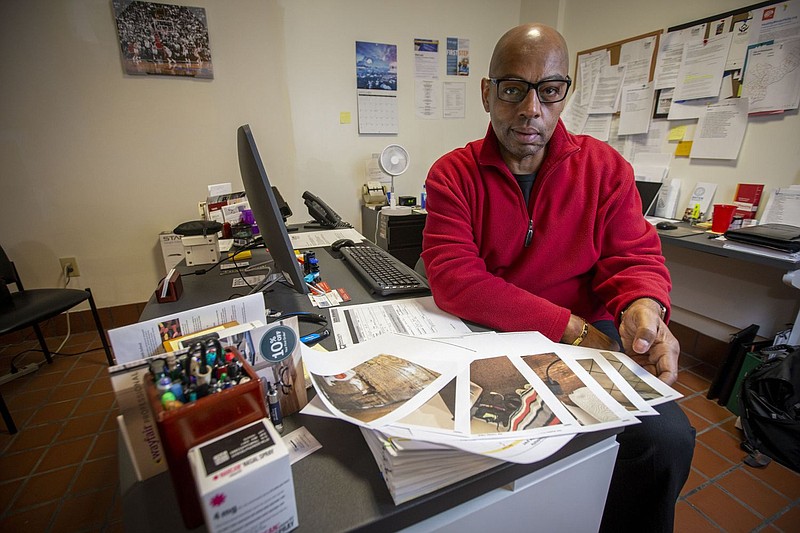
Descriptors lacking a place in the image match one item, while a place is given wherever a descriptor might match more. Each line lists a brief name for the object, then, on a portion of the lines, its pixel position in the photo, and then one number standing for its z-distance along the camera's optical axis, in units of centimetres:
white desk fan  273
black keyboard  107
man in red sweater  82
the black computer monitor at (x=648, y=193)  217
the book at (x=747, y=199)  182
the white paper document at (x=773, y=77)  165
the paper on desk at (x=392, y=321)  83
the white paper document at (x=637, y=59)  222
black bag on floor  132
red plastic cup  184
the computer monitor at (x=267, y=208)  75
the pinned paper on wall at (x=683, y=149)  209
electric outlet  232
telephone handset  201
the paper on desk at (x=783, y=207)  167
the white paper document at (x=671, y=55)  202
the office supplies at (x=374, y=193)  288
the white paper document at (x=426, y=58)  288
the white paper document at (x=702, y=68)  189
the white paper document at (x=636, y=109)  226
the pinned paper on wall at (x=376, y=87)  274
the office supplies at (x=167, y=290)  101
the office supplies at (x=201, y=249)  133
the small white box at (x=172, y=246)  217
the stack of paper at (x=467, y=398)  46
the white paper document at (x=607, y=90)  241
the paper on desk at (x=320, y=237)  164
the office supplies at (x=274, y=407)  54
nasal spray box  35
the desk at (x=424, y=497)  43
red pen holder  38
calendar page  283
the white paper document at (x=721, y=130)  185
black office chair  159
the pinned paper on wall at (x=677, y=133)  211
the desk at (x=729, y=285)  168
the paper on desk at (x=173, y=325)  51
